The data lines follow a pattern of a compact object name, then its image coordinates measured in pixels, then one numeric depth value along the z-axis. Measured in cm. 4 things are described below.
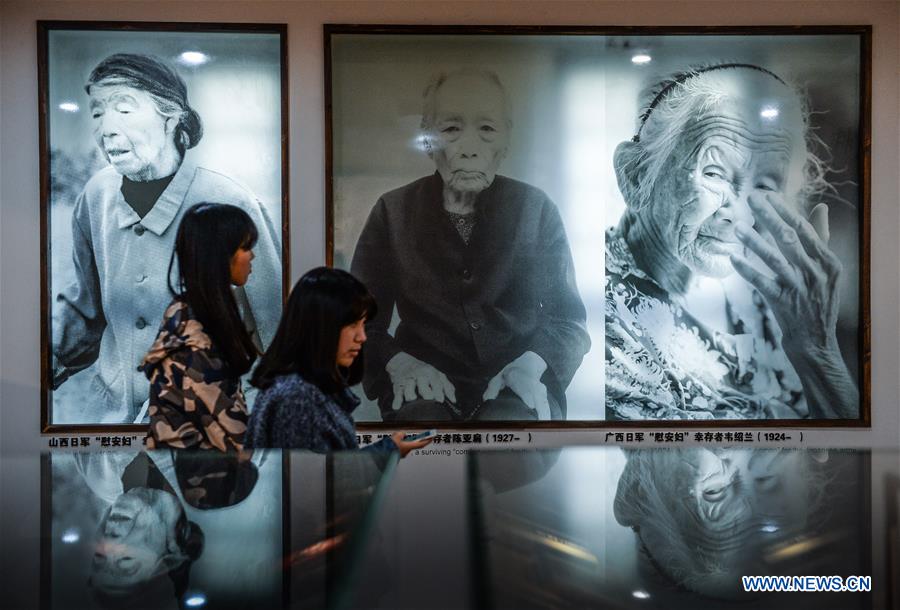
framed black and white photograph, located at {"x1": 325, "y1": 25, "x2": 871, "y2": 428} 331
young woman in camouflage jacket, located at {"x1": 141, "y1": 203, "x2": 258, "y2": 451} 172
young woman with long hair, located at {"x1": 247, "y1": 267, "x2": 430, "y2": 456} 163
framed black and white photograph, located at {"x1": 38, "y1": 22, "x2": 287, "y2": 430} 324
